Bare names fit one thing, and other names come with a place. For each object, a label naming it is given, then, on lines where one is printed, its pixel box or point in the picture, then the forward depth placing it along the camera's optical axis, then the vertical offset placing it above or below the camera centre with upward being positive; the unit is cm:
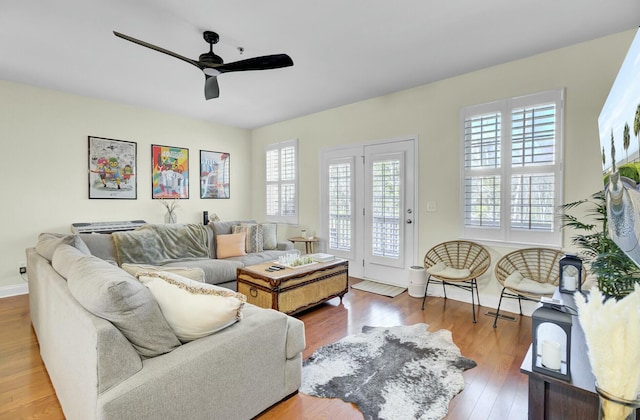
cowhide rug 183 -117
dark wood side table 121 -78
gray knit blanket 353 -49
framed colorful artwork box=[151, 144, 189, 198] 500 +54
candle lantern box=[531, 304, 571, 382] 126 -60
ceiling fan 239 +115
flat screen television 95 +19
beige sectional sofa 123 -71
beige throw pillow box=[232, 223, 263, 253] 439 -46
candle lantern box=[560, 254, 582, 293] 223 -51
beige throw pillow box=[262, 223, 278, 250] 457 -49
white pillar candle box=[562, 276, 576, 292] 229 -57
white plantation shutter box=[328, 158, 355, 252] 476 +1
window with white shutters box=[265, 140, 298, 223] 558 +43
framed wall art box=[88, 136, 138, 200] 440 +52
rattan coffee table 291 -82
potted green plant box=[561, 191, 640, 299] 179 -37
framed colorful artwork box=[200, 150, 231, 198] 560 +56
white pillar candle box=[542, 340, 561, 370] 126 -62
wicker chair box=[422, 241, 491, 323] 326 -65
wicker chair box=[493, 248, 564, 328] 300 -62
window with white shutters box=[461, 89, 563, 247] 305 +39
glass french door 414 -5
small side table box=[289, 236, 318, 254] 501 -60
